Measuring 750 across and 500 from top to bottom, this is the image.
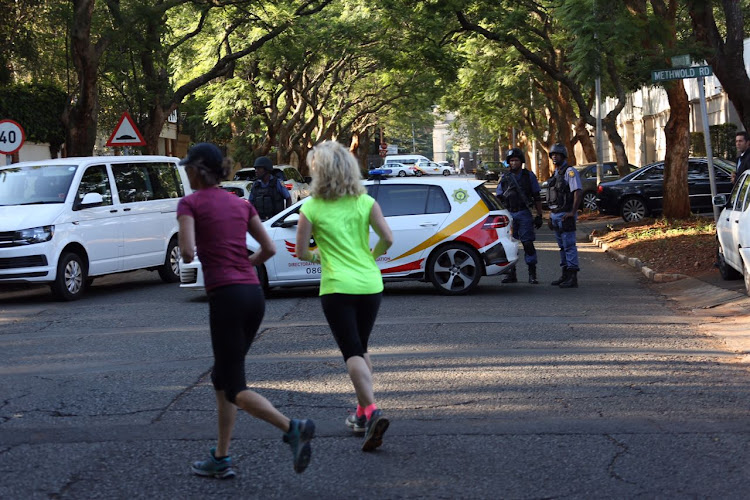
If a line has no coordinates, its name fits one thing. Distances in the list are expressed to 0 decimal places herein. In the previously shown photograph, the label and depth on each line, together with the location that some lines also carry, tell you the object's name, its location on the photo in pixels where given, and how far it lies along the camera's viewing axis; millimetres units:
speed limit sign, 18422
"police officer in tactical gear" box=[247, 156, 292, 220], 14961
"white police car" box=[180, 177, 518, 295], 13227
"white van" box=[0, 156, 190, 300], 13648
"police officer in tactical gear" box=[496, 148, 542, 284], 14391
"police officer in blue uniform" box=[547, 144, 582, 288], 13617
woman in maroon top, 5066
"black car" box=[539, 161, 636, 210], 31797
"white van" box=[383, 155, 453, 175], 79000
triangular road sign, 21234
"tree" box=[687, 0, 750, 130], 15602
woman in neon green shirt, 5719
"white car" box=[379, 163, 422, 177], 71250
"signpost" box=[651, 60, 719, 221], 15305
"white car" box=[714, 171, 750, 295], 11500
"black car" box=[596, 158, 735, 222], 25625
